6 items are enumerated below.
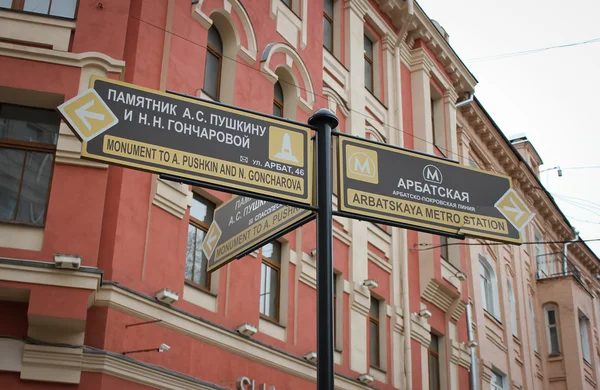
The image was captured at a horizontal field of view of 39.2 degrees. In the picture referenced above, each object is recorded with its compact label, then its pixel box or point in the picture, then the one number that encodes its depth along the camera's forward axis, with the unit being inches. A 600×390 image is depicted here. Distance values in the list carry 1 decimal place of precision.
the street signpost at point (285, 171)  255.9
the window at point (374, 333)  712.4
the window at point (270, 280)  587.8
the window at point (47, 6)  494.6
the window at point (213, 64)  596.7
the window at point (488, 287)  1004.6
